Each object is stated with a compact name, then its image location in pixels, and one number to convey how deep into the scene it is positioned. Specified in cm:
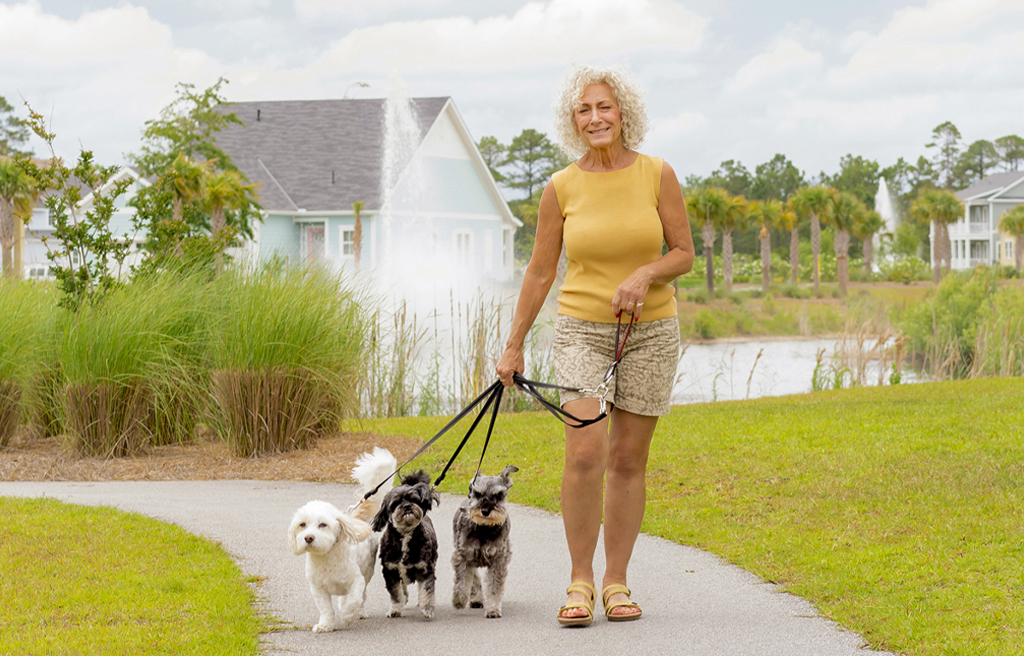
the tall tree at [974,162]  10362
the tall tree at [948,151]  10362
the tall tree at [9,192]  3775
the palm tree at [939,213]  6775
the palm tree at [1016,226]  7262
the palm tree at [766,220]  6022
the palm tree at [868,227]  6444
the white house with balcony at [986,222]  8350
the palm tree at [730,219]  5712
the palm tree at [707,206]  5731
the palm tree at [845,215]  6153
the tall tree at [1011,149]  10288
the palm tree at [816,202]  6266
